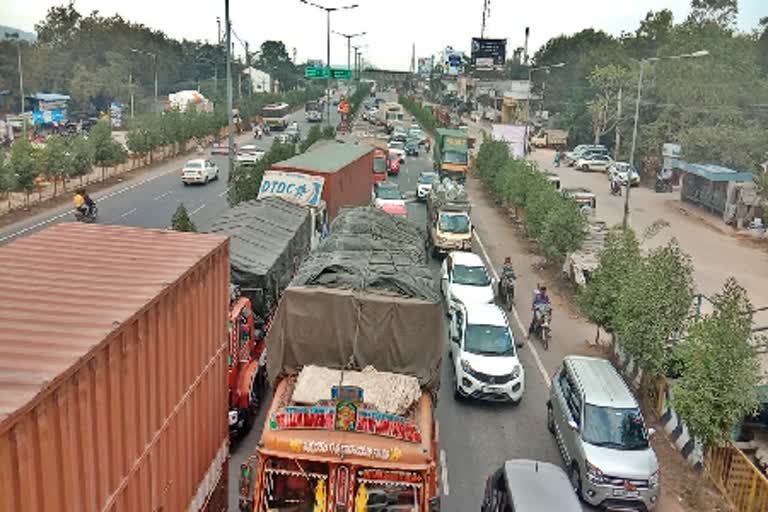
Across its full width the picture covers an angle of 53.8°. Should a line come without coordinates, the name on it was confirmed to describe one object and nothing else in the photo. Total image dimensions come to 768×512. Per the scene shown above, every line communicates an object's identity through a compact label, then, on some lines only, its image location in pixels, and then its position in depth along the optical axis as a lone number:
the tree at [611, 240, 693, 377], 13.68
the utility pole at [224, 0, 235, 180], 25.43
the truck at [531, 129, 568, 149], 72.19
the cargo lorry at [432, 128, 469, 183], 44.66
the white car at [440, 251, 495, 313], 19.05
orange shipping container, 4.76
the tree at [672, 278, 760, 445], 10.98
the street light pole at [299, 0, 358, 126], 49.88
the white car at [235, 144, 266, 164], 46.84
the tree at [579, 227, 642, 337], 15.77
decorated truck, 7.61
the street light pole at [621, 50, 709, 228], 24.24
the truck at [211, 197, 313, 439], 12.04
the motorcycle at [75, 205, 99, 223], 27.38
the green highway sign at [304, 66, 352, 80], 54.41
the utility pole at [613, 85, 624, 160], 54.86
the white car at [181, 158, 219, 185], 41.94
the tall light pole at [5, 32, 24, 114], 75.74
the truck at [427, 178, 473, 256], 26.03
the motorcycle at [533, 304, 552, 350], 18.45
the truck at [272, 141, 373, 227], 22.12
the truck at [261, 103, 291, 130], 80.56
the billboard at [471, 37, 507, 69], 73.56
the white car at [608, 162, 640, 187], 47.75
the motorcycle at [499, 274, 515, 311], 21.12
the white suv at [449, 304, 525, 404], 14.52
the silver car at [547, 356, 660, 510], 11.11
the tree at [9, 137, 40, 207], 30.97
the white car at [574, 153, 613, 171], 58.28
